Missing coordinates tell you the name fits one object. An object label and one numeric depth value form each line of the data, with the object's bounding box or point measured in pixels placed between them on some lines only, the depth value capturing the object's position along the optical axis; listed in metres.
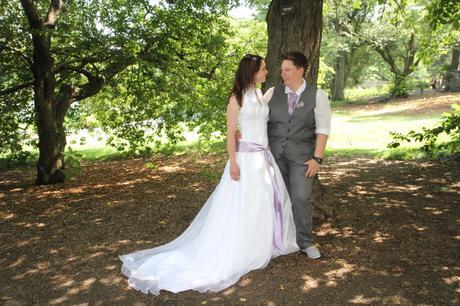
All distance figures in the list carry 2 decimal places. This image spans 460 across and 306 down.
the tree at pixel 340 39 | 36.94
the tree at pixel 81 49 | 9.63
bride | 4.82
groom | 4.88
